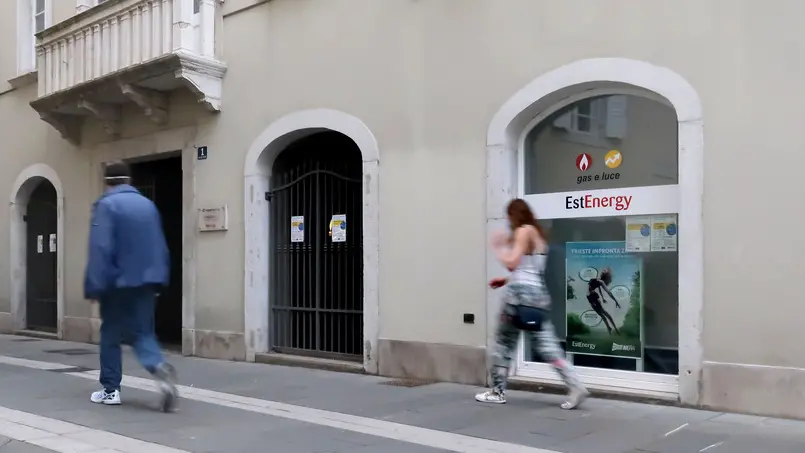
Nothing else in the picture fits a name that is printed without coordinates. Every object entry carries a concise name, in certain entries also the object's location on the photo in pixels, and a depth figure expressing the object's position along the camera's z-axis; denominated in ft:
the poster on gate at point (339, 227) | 30.71
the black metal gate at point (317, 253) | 30.58
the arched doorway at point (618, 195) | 21.38
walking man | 20.35
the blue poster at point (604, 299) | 23.49
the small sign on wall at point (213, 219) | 33.83
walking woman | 20.86
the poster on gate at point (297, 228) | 32.22
